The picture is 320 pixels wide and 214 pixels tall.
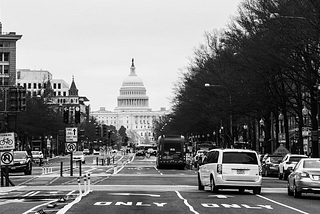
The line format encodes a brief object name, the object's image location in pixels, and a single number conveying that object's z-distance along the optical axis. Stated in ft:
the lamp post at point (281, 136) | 331.65
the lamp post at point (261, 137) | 255.74
